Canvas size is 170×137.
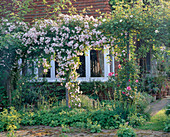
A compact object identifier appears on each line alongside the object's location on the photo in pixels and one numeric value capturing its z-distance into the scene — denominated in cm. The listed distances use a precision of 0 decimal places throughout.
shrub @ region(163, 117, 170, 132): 525
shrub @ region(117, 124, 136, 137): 458
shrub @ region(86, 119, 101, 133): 540
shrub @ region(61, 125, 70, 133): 539
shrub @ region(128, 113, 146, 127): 571
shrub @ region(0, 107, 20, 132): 580
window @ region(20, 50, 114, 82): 985
